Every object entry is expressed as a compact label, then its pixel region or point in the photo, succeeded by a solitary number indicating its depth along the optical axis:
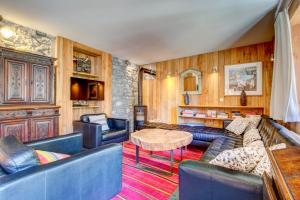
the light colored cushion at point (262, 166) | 1.11
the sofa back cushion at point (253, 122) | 3.03
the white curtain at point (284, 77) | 2.03
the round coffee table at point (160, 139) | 2.26
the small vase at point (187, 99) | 4.96
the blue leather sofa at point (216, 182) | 1.04
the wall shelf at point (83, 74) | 3.96
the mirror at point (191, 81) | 4.87
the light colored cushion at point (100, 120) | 3.65
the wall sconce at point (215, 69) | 4.55
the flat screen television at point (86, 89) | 3.78
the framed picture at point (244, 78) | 4.00
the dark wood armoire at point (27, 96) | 2.57
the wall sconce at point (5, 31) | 2.77
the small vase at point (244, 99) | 4.07
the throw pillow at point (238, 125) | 3.15
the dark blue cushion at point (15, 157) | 1.10
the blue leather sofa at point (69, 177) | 1.02
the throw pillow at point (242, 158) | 1.23
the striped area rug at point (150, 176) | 1.93
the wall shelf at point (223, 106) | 3.97
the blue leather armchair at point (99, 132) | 3.17
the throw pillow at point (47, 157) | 1.33
